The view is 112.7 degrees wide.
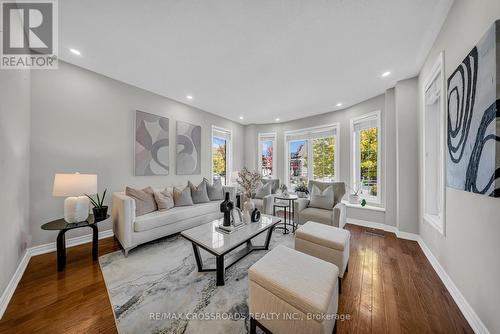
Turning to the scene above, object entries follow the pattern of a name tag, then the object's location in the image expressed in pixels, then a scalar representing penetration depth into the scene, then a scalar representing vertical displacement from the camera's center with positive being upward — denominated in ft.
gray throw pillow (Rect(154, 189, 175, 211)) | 9.25 -1.88
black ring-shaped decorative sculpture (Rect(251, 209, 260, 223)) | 7.70 -2.24
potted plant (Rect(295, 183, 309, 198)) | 11.89 -1.76
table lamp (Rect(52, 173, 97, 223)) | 6.27 -0.93
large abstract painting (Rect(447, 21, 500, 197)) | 3.47 +1.18
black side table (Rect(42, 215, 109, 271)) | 6.15 -2.33
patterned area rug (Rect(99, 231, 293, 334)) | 4.13 -3.89
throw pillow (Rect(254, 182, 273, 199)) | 13.86 -1.94
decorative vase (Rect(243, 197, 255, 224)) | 7.50 -1.95
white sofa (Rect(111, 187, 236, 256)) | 7.29 -2.74
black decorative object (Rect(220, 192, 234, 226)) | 6.85 -1.77
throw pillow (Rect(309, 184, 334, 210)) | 10.25 -2.00
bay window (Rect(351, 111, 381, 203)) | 11.67 +0.79
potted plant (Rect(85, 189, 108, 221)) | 7.05 -1.95
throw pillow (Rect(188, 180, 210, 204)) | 11.23 -1.82
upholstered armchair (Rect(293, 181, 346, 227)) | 9.09 -2.61
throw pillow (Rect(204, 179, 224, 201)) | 12.21 -1.87
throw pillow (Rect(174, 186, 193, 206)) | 10.19 -1.90
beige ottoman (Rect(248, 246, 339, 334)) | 3.10 -2.56
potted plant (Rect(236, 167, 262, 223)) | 7.56 -1.09
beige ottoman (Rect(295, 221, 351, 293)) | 5.65 -2.72
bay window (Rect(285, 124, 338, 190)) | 14.38 +1.13
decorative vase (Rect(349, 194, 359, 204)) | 12.16 -2.31
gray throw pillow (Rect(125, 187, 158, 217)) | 8.38 -1.76
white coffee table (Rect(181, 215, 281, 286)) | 5.35 -2.57
